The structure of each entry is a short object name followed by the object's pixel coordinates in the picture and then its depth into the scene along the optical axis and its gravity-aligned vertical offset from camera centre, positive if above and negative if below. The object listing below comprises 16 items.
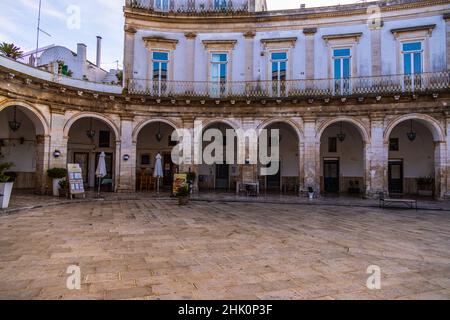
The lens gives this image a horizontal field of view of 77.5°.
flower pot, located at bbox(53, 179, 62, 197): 13.54 -0.90
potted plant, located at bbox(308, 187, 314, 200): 14.57 -1.06
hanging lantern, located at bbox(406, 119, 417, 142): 15.06 +2.05
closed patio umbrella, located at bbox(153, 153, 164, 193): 14.78 +0.09
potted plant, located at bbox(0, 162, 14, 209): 9.32 -0.65
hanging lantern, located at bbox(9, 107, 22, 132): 12.52 +1.92
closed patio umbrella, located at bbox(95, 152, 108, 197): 13.70 +0.00
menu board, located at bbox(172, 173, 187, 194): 13.74 -0.54
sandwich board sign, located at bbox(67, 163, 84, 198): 12.85 -0.53
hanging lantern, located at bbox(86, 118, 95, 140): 16.18 +2.07
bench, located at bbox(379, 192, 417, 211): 11.63 -1.40
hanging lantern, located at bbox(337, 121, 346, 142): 16.48 +2.12
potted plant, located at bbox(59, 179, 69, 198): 13.15 -0.94
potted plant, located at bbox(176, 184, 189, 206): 11.88 -1.11
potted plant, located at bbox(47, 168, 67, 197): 13.46 -0.37
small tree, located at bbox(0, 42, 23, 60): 17.48 +7.45
